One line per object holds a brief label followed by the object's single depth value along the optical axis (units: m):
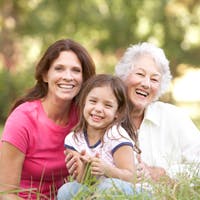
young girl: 5.20
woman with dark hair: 5.70
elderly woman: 6.04
